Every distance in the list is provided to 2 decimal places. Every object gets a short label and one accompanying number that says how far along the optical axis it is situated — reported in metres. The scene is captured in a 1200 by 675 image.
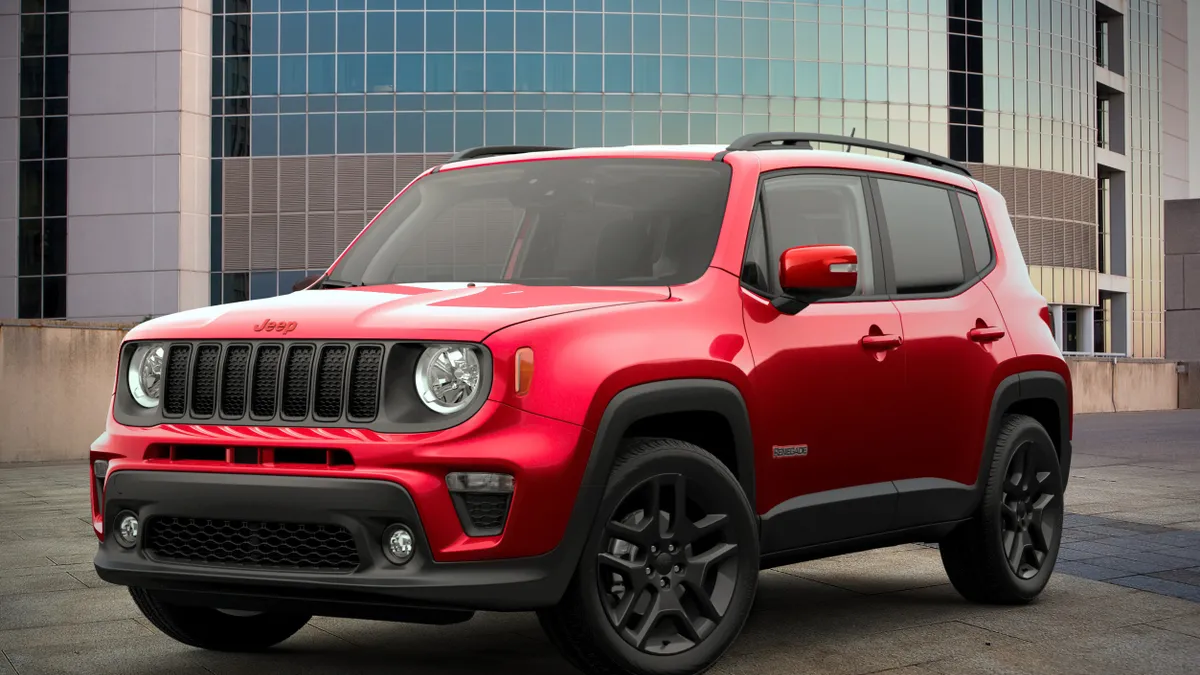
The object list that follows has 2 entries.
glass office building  56.25
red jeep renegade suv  4.52
